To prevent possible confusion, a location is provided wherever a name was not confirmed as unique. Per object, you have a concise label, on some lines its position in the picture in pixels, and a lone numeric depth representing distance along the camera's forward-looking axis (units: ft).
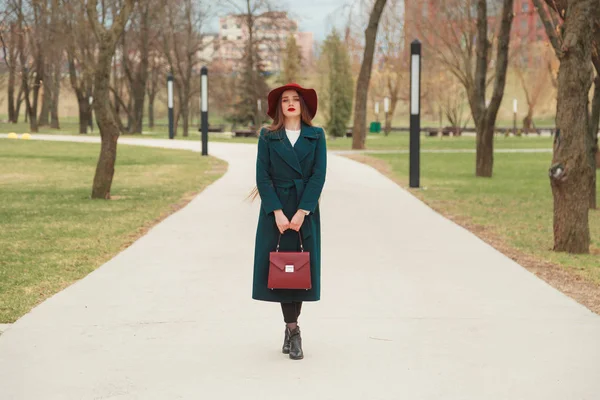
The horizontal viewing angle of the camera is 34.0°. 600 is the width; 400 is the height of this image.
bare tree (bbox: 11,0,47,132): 163.92
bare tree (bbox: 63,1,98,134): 167.84
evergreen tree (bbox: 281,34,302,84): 298.97
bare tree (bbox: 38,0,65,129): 160.15
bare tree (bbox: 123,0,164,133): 198.08
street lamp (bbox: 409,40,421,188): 66.80
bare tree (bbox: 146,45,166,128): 248.03
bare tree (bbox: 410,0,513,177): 76.48
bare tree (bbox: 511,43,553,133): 220.16
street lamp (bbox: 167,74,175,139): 156.35
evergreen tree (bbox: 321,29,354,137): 222.07
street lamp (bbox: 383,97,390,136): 227.61
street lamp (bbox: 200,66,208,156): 108.99
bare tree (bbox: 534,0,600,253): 35.70
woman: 20.04
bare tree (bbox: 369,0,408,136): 205.90
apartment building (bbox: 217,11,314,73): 223.92
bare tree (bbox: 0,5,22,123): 238.72
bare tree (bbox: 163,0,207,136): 205.26
